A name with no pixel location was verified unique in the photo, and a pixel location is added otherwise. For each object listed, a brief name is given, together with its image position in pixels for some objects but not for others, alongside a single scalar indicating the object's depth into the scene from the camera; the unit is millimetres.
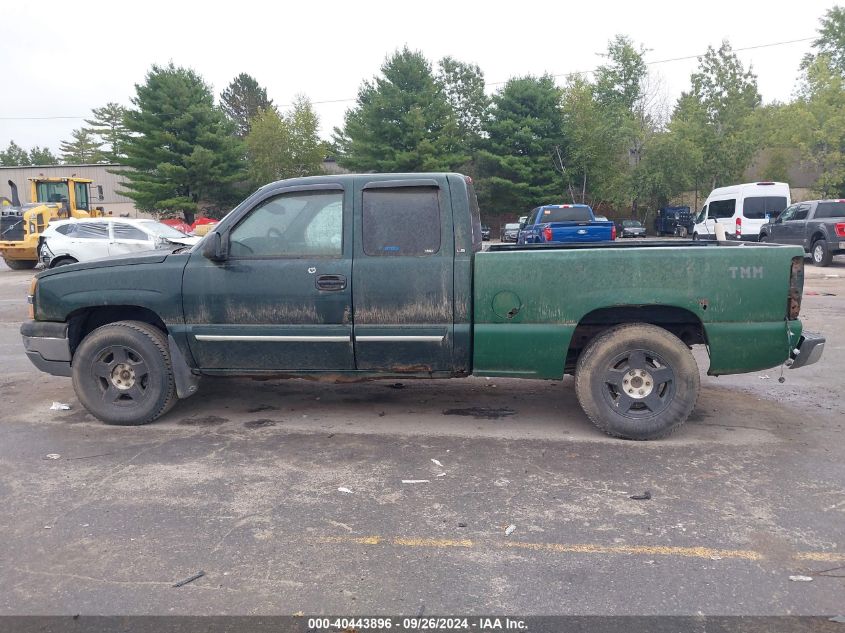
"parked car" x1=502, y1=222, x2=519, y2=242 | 35625
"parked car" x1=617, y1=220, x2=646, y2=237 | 38719
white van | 23203
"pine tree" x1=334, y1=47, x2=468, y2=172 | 40812
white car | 17219
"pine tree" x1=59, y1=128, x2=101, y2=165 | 92125
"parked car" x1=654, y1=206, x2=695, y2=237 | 38991
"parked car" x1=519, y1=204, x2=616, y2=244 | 17797
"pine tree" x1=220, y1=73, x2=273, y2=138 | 71562
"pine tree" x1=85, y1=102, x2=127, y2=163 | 86250
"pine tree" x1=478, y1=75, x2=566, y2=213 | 42594
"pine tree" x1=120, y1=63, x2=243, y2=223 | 39375
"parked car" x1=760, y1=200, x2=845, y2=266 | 18406
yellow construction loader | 21594
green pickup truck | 4973
